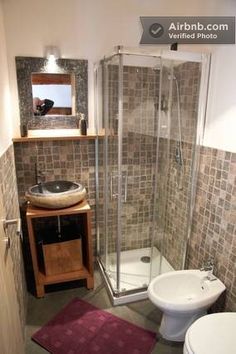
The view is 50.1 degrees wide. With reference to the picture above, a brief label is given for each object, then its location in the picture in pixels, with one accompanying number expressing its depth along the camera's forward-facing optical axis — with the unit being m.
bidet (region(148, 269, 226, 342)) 1.64
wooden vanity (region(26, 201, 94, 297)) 2.11
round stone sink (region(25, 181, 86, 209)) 1.97
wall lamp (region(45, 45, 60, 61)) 2.05
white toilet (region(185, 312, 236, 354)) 1.28
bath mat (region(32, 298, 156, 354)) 1.77
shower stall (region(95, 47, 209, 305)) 1.96
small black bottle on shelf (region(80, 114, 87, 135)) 2.22
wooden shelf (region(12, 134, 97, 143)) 2.08
